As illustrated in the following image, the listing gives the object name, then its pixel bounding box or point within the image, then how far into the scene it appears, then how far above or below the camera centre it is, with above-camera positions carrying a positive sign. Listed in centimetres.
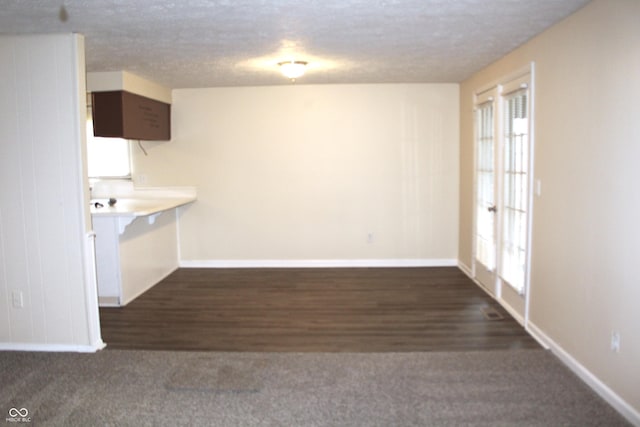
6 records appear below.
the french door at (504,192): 416 -26
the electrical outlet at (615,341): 281 -100
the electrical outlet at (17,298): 381 -93
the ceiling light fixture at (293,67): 475 +96
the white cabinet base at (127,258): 493 -89
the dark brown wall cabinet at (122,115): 514 +60
